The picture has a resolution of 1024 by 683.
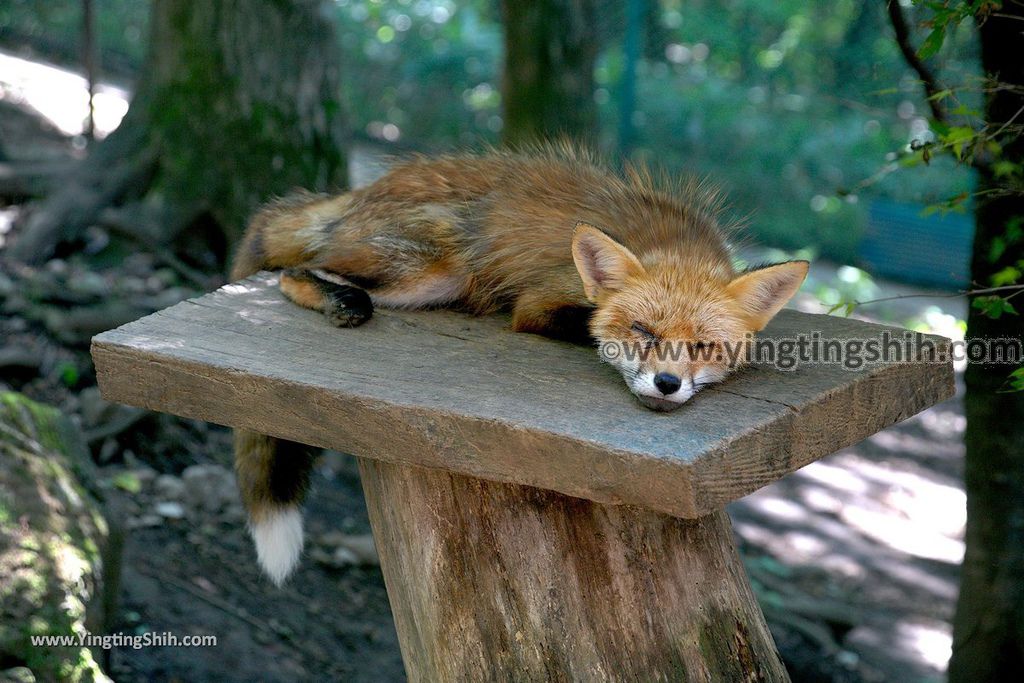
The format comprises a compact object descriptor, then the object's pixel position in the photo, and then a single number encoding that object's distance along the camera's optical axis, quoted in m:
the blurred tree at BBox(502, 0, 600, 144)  6.64
